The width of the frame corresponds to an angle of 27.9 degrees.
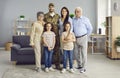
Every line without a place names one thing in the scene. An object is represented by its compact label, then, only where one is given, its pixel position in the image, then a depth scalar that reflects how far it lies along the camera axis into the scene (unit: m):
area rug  5.25
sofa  6.70
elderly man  5.62
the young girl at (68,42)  5.61
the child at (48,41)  5.71
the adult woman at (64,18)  5.64
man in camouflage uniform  5.84
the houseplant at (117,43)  7.33
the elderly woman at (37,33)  5.70
